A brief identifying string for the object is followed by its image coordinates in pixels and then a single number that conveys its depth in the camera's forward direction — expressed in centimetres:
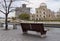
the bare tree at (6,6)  685
